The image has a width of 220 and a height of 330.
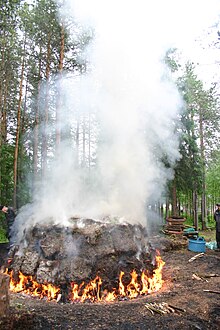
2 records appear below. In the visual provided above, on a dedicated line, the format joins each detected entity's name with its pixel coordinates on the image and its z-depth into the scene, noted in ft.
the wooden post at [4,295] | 12.80
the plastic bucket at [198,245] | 31.07
